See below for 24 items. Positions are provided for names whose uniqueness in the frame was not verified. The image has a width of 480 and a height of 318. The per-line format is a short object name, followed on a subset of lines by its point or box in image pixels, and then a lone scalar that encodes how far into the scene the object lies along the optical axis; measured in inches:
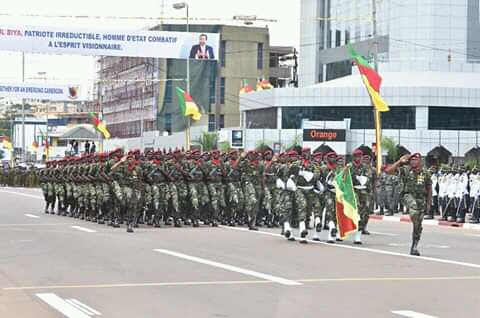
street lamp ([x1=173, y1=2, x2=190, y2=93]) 2003.7
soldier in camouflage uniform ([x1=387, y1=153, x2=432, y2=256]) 630.5
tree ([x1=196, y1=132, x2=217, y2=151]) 2529.5
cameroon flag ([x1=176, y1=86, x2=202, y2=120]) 1847.9
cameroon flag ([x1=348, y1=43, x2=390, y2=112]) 1343.6
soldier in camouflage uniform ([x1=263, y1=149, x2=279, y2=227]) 845.2
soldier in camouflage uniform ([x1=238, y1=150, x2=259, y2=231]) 879.1
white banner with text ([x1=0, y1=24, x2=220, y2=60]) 1259.2
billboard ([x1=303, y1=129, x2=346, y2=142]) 2276.1
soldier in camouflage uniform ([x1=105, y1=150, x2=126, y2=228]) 874.6
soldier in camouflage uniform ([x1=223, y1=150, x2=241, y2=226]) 899.4
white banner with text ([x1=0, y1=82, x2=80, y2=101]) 1834.6
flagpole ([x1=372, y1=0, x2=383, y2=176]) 1309.1
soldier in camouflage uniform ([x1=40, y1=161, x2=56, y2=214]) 1157.1
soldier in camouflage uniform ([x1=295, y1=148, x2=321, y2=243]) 712.4
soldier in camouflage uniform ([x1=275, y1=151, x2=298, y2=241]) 719.7
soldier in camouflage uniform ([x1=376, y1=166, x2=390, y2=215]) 1257.4
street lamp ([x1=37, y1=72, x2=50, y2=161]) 3496.6
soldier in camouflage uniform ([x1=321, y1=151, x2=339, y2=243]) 718.5
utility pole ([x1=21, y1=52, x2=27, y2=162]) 2462.6
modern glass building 2527.1
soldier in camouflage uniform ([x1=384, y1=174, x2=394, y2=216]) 1253.1
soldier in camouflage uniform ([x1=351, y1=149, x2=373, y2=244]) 733.2
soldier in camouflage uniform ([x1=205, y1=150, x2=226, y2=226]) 902.4
